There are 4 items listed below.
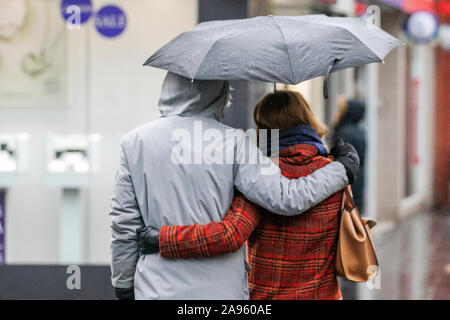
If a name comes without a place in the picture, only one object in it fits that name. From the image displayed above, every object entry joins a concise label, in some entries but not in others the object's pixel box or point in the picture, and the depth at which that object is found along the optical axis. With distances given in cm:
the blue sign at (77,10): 1432
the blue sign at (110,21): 1437
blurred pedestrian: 1681
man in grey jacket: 664
